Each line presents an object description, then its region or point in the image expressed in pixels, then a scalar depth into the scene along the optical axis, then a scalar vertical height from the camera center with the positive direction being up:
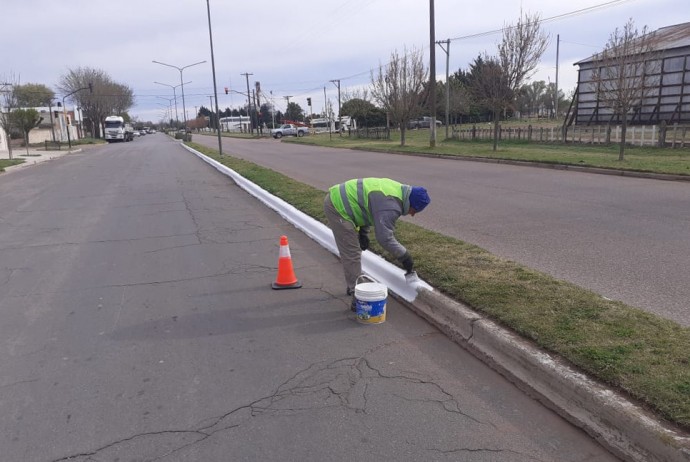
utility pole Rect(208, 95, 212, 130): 160.69 +0.72
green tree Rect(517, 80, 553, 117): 85.16 +2.48
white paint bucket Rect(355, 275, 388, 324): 4.71 -1.59
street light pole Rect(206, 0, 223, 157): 25.50 +3.01
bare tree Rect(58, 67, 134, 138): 81.50 +4.70
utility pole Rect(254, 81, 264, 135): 78.57 +4.14
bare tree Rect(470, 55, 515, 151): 24.16 +1.24
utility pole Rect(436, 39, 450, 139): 41.25 +4.32
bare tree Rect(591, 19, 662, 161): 18.67 +1.46
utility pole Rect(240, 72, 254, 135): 79.66 +3.68
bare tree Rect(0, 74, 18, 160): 33.52 +1.54
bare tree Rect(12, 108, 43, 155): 36.44 +0.62
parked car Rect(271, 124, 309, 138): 70.69 -1.36
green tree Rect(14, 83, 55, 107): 69.61 +4.52
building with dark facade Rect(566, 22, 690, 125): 28.27 +1.16
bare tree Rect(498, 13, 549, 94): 22.94 +2.69
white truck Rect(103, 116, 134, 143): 70.00 -0.43
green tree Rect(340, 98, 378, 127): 58.70 +0.96
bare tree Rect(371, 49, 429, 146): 35.78 +2.02
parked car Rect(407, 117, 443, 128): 74.87 -0.84
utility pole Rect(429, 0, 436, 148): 27.33 +2.55
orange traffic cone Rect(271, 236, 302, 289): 5.86 -1.67
